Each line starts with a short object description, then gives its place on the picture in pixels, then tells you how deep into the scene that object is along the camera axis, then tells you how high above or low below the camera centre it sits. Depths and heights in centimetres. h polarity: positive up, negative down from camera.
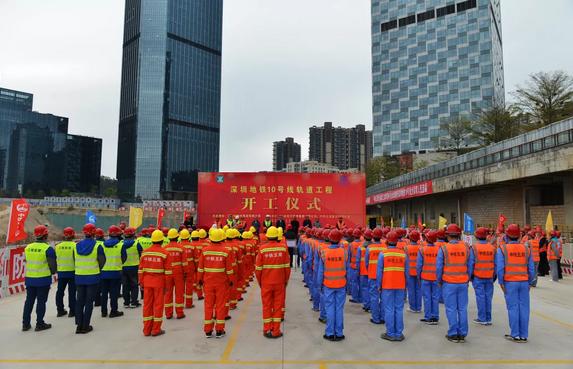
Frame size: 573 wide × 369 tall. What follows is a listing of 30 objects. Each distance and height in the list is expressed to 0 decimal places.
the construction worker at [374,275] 825 -125
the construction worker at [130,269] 999 -144
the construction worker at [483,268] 802 -104
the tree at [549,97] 3959 +1231
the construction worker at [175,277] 842 -140
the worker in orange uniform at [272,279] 736 -121
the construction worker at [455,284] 723 -125
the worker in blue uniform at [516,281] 723 -119
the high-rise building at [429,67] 9750 +3864
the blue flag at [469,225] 1754 -38
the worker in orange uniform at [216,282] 732 -128
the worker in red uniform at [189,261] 950 -119
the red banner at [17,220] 1280 -31
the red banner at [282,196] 1794 +81
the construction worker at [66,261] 877 -111
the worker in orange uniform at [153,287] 752 -142
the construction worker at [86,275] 780 -127
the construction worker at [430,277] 852 -132
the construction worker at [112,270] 916 -136
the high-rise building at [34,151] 13938 +2201
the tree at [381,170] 7662 +875
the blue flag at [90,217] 1789 -25
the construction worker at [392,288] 728 -134
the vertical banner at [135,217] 1875 -24
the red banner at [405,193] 4081 +270
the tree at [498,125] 4772 +1128
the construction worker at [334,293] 721 -143
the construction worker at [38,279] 802 -138
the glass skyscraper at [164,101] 13225 +3875
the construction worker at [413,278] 927 -149
